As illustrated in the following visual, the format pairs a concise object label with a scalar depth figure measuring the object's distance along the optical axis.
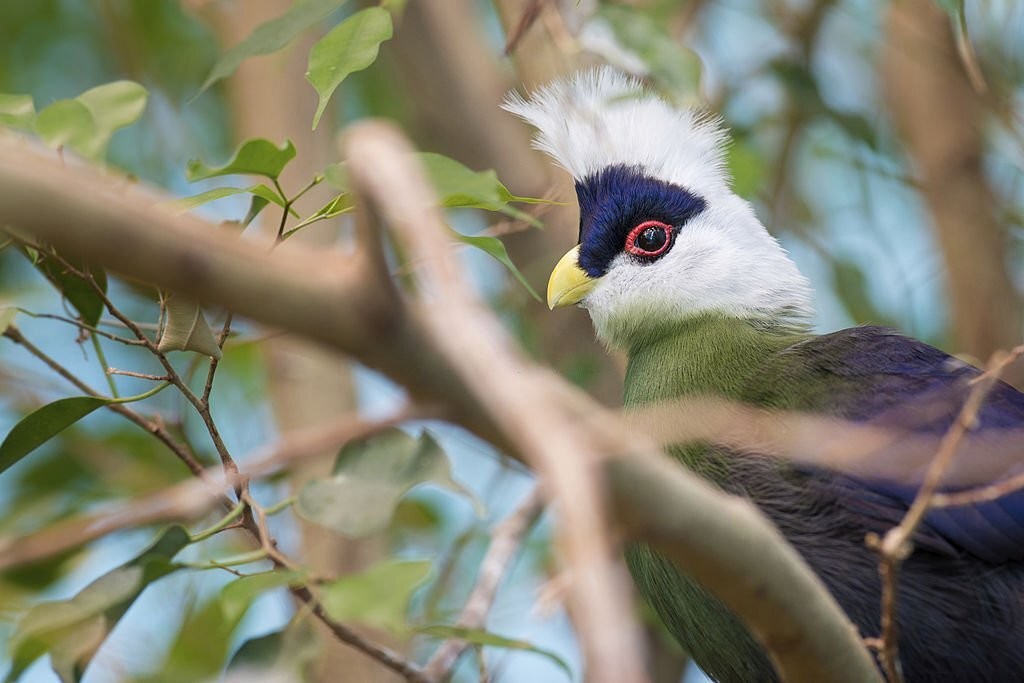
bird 4.43
